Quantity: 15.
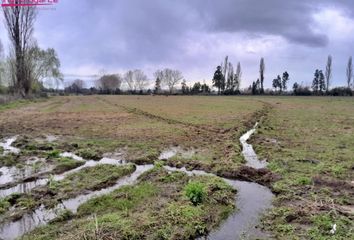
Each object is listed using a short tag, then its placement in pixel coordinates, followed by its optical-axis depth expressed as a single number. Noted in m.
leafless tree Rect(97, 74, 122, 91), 122.68
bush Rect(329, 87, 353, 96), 73.68
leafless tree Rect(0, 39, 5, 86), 64.89
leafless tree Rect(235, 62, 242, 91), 97.41
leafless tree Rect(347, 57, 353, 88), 83.75
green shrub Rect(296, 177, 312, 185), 7.34
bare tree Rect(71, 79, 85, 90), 131.75
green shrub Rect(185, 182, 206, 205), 6.23
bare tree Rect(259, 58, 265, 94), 90.12
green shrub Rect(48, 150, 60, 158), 10.20
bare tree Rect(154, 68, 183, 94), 122.12
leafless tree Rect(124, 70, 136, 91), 135.12
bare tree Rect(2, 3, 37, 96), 39.06
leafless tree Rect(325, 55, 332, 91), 85.88
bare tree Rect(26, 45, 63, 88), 60.77
